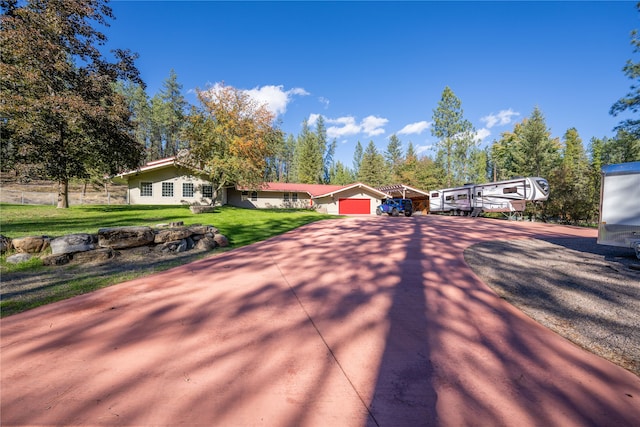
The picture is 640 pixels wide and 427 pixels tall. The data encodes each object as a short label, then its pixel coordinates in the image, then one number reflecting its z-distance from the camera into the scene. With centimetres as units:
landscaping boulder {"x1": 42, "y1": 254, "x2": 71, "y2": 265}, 584
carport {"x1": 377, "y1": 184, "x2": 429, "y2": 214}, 2922
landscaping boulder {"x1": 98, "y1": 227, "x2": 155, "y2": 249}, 671
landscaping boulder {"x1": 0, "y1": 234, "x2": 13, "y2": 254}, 592
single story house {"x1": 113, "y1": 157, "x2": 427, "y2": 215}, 2234
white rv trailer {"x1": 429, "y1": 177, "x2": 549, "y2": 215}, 1931
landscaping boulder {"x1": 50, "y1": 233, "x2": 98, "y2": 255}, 608
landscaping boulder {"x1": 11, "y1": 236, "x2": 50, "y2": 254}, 599
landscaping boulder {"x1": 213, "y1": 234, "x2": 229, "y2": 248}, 877
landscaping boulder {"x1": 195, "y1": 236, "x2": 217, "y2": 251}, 820
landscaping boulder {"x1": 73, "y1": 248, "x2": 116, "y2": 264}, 617
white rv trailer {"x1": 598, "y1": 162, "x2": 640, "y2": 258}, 646
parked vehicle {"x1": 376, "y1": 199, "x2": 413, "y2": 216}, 2431
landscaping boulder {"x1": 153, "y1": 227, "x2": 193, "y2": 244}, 760
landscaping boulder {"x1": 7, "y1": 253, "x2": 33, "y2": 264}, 564
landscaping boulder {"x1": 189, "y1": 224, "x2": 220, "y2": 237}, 864
